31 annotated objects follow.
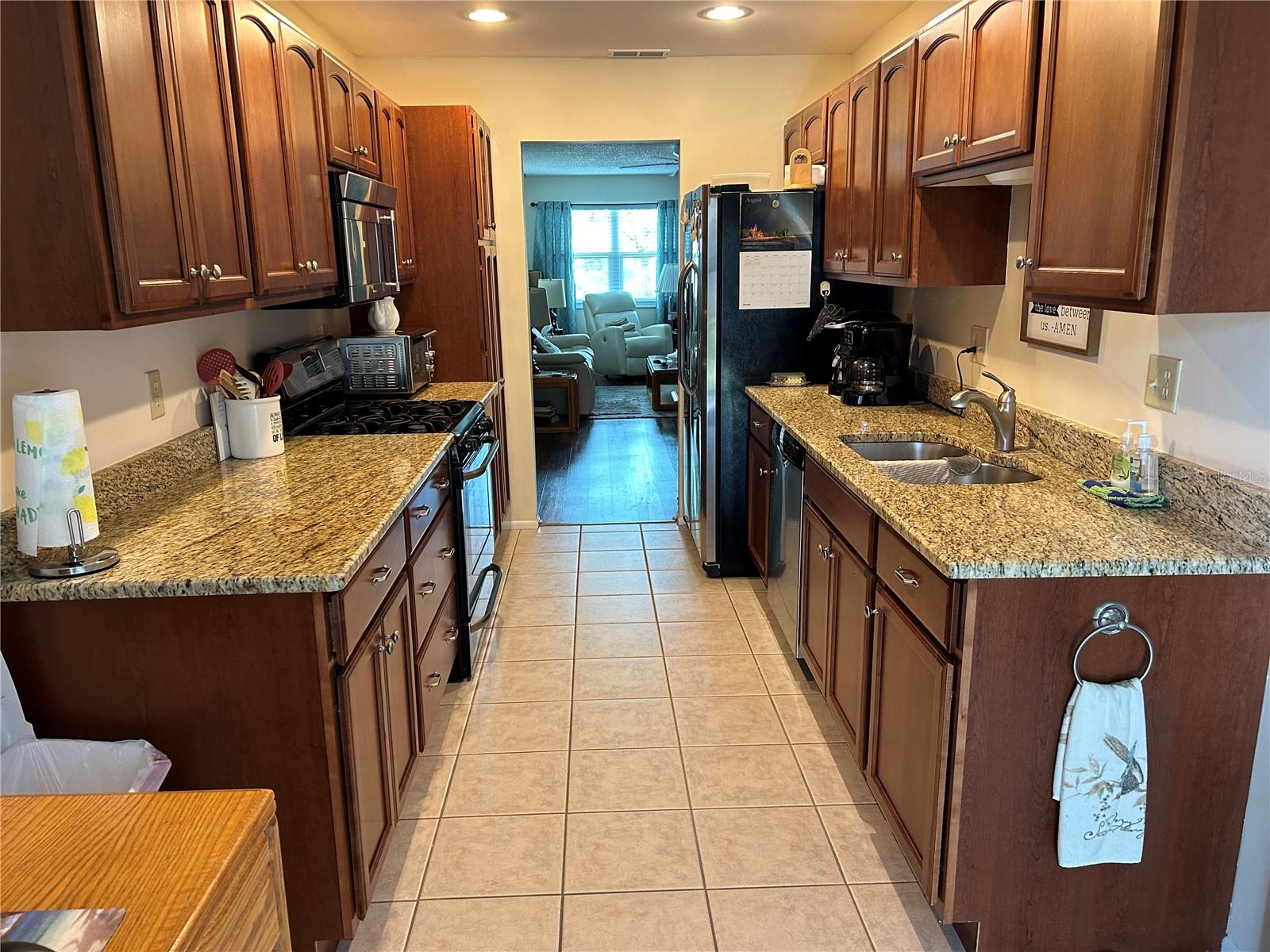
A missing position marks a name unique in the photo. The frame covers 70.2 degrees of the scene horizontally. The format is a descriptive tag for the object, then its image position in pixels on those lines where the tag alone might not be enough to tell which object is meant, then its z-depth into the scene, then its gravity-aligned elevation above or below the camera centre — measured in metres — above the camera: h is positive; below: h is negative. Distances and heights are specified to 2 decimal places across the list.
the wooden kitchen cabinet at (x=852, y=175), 3.26 +0.35
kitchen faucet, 2.62 -0.41
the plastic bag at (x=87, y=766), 1.63 -0.87
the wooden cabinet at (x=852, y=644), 2.31 -0.99
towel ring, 1.72 -0.66
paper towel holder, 1.70 -0.53
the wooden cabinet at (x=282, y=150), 2.31 +0.35
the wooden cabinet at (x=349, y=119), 2.99 +0.55
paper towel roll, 1.62 -0.33
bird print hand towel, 1.73 -0.97
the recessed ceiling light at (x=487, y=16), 3.73 +1.06
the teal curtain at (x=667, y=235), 11.12 +0.44
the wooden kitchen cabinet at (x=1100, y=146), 1.60 +0.23
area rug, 8.52 -1.30
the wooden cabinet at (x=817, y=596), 2.70 -1.01
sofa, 8.02 -0.76
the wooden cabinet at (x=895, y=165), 2.90 +0.34
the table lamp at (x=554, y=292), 10.88 -0.22
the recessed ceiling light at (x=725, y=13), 3.75 +1.06
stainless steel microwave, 3.02 +0.14
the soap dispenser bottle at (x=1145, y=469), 2.05 -0.45
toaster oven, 3.74 -0.36
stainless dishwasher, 3.12 -0.94
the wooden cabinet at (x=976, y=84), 2.11 +0.47
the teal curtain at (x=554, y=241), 11.14 +0.40
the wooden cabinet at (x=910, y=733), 1.81 -1.00
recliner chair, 10.28 -0.82
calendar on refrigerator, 3.87 +0.08
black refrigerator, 3.89 -0.21
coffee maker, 3.49 -0.36
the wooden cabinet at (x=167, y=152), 1.65 +0.26
